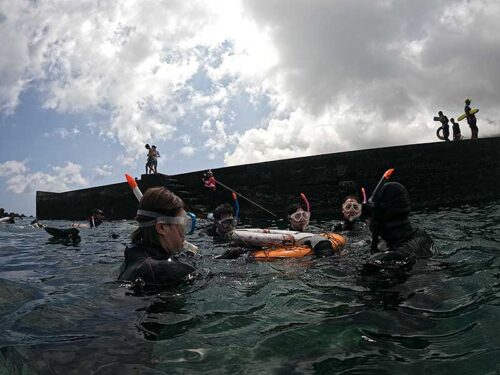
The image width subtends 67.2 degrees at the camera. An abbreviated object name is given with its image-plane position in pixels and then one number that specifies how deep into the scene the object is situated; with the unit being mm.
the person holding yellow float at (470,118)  14678
